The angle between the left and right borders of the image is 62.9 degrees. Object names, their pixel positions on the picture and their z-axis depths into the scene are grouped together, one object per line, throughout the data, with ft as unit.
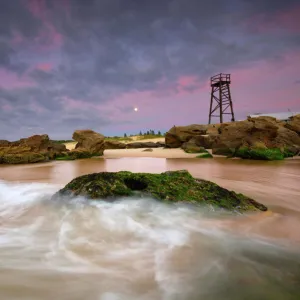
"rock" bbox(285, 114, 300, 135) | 54.85
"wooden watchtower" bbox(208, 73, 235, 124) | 104.58
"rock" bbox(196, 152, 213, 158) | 40.93
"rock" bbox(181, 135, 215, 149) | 59.52
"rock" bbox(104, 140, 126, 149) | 74.38
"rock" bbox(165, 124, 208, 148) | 68.51
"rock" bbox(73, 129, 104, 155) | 49.52
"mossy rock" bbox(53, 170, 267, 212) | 11.54
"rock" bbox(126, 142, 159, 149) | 77.87
